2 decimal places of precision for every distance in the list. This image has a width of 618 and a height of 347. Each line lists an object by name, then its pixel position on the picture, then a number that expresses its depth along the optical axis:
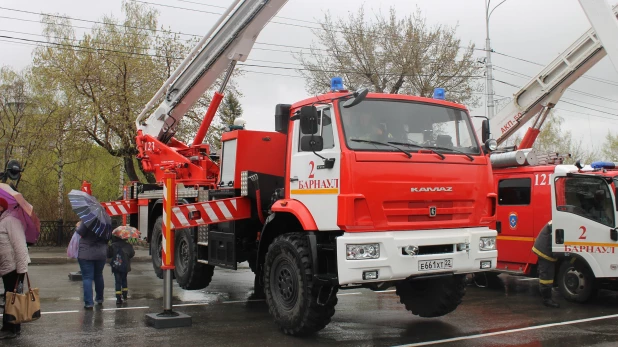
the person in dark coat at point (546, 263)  9.73
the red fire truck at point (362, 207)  6.50
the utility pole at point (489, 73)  23.18
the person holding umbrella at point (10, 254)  6.80
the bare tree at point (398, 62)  27.59
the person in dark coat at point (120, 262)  9.52
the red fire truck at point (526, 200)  10.69
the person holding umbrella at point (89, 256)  8.92
